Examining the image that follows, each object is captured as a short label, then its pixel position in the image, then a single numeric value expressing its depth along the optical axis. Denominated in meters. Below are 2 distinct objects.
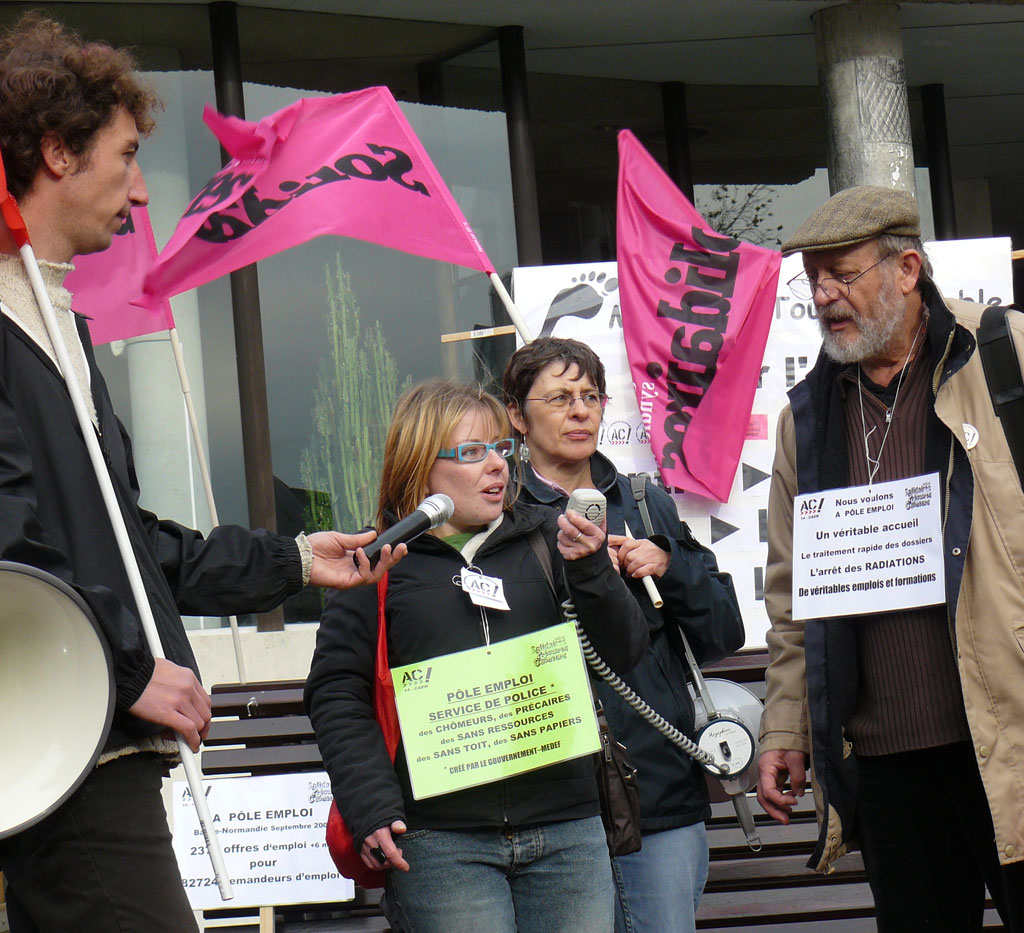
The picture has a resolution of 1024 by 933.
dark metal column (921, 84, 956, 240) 10.20
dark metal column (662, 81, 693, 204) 9.59
